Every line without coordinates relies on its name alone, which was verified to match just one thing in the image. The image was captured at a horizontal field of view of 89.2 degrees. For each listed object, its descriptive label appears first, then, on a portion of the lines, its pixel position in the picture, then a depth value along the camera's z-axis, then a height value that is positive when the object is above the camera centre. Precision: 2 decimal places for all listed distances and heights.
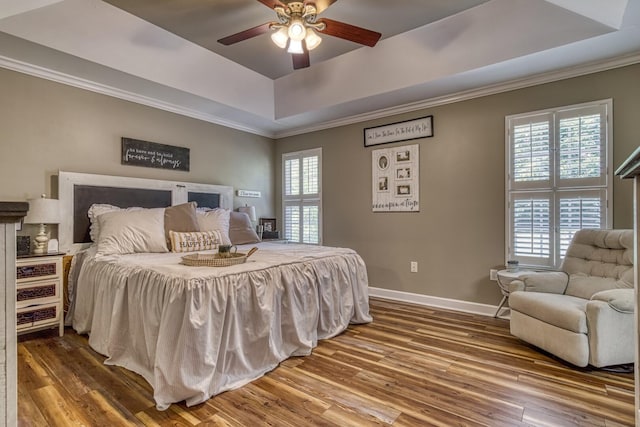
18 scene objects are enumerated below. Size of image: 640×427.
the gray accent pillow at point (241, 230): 3.70 -0.22
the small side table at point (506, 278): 2.95 -0.62
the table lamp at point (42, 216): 2.70 -0.04
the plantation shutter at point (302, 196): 4.86 +0.24
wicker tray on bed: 2.21 -0.34
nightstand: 2.60 -0.67
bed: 1.84 -0.67
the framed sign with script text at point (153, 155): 3.55 +0.66
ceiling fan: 2.28 +1.39
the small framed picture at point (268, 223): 4.84 -0.19
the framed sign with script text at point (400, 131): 3.88 +1.00
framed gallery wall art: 3.97 +0.41
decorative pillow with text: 3.04 -0.28
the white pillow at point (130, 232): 2.74 -0.19
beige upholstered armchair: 2.17 -0.69
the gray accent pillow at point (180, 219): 3.16 -0.08
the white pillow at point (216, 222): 3.38 -0.11
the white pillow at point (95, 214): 3.04 -0.03
